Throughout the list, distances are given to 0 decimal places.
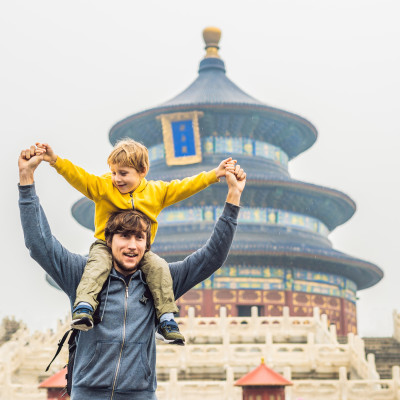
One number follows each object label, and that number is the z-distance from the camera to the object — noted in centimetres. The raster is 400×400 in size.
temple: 3075
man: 371
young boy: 379
